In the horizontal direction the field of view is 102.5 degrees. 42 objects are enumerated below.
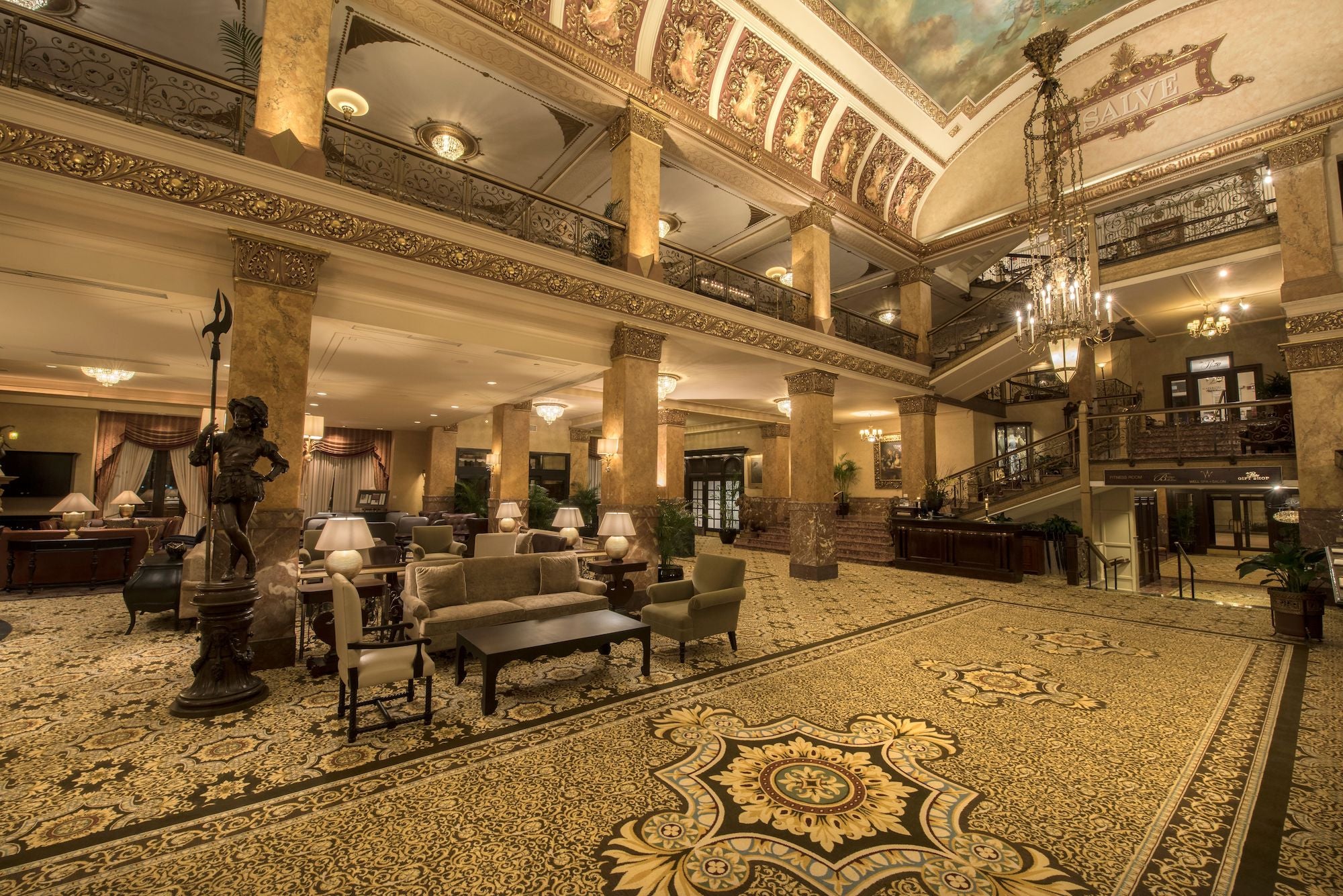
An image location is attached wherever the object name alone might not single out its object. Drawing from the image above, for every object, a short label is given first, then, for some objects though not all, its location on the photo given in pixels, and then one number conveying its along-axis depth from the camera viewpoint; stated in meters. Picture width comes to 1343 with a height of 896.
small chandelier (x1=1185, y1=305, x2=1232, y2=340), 11.86
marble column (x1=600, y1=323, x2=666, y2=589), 7.36
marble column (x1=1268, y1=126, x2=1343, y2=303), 8.14
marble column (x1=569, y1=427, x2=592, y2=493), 18.14
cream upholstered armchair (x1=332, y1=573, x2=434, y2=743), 3.46
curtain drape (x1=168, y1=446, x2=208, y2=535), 13.47
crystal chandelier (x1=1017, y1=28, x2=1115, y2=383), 6.84
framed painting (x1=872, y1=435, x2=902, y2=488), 16.27
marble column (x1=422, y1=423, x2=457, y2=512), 15.70
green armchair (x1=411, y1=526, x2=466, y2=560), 8.66
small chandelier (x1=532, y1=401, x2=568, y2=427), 11.49
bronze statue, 4.01
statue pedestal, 3.79
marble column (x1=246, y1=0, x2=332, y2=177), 4.98
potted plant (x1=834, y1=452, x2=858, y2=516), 16.69
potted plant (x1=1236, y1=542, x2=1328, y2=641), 5.68
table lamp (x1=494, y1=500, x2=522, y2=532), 9.96
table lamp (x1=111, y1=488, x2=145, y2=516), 8.68
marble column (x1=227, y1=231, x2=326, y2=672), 4.66
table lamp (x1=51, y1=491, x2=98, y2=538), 7.46
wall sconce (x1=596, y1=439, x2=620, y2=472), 7.55
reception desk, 9.66
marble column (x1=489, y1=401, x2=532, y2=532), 11.88
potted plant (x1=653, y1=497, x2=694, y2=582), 8.69
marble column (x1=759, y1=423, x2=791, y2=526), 15.39
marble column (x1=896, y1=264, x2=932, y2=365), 12.52
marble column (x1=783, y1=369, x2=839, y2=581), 9.58
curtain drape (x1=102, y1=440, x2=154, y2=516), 12.60
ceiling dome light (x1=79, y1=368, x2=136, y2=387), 8.43
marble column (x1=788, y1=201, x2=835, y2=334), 10.13
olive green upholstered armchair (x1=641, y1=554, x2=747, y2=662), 4.98
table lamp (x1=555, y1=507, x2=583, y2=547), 8.31
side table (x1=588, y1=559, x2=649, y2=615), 6.62
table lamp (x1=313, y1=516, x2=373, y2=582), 4.48
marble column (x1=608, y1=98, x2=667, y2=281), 7.55
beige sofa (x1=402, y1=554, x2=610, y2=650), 4.77
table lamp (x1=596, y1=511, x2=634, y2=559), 6.65
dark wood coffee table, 3.80
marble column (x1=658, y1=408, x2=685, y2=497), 13.77
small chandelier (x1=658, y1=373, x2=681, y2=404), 9.66
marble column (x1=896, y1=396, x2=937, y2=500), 12.05
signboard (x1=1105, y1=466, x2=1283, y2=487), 8.30
